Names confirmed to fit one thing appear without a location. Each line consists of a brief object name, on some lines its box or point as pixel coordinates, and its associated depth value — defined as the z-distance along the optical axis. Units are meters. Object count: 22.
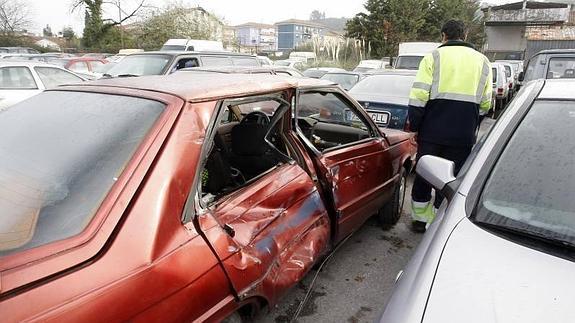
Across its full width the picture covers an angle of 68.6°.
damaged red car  1.30
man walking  3.66
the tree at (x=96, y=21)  34.16
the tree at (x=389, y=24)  29.73
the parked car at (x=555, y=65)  6.95
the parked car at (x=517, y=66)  22.61
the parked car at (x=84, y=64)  14.13
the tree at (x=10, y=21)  41.00
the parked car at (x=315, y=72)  14.63
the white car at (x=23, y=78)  7.65
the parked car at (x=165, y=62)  8.05
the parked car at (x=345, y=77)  11.63
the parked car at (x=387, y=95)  5.82
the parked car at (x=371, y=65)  18.68
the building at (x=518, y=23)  32.34
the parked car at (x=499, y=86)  12.41
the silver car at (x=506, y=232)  1.31
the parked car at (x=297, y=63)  22.27
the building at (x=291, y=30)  101.56
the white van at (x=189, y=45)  13.31
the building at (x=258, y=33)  99.06
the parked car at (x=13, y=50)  26.50
